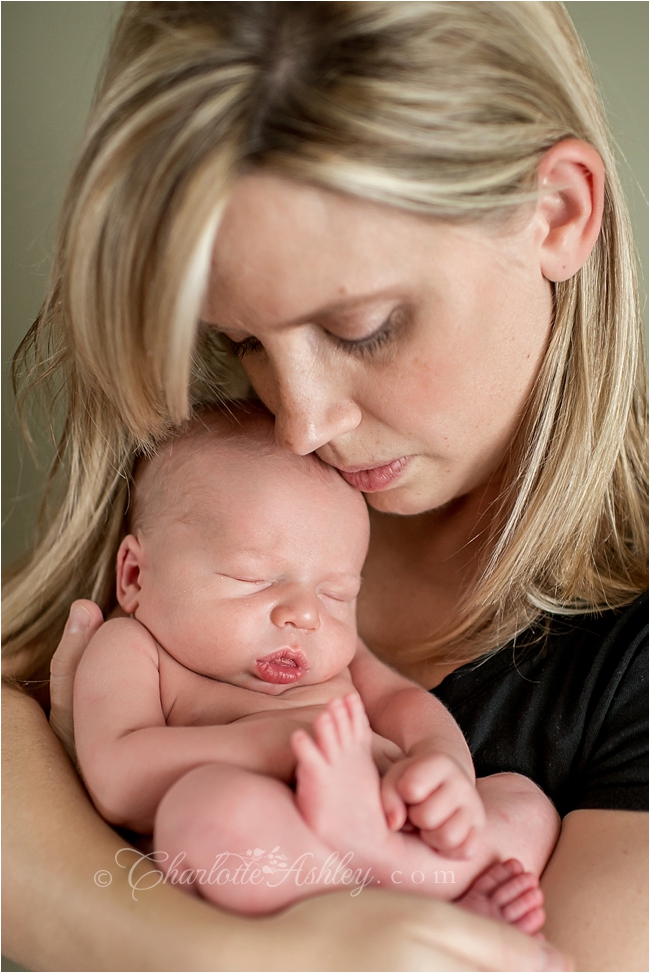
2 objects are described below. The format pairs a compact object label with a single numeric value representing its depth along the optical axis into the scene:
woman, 0.74
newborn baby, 0.73
